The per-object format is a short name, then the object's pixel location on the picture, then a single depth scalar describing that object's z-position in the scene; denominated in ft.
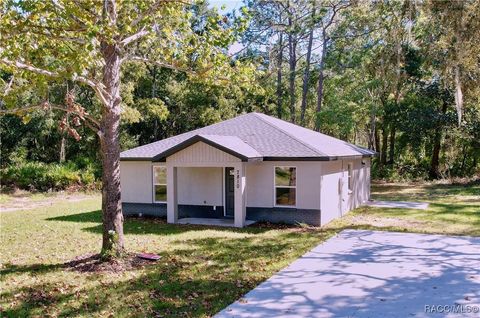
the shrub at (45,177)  75.31
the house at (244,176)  43.09
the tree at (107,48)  23.84
